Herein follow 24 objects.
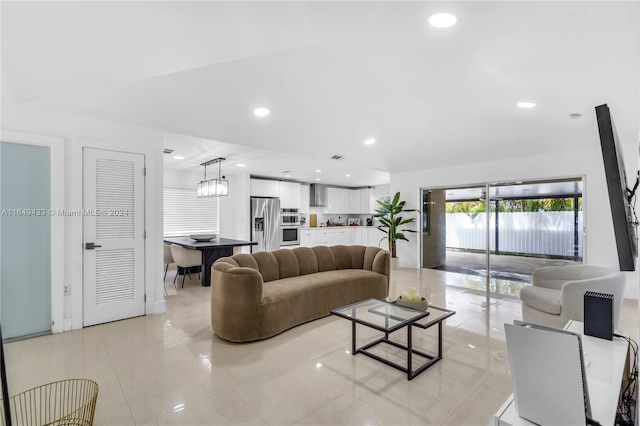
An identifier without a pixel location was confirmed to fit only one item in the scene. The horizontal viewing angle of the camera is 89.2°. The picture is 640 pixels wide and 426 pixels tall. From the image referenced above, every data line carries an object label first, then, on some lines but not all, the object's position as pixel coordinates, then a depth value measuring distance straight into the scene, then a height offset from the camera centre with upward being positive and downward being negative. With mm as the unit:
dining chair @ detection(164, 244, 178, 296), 5934 -727
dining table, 5370 -594
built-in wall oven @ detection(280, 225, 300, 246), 8352 -532
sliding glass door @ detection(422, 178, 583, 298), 5273 -311
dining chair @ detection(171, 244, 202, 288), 5426 -694
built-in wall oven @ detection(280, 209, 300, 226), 8428 -51
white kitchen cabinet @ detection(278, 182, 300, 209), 8469 +534
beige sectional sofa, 3133 -804
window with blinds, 7189 +56
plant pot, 6996 -1034
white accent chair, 2877 -770
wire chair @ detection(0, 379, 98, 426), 1956 -1231
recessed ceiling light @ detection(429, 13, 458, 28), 2041 +1255
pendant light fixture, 5609 +490
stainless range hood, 9602 +593
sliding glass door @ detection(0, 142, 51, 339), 3100 -232
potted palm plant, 7062 -141
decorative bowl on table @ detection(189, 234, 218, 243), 5878 -410
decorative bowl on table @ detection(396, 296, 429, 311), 2861 -796
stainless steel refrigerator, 7730 -185
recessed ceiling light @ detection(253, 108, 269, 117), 3845 +1244
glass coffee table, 2506 -864
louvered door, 3557 -224
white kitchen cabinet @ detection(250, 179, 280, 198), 7891 +681
